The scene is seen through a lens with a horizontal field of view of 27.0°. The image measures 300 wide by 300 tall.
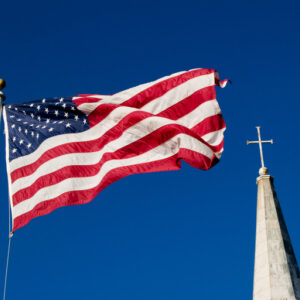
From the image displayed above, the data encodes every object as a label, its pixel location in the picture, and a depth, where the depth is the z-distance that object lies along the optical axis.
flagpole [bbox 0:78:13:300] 15.24
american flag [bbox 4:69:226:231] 14.76
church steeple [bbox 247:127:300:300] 23.34
